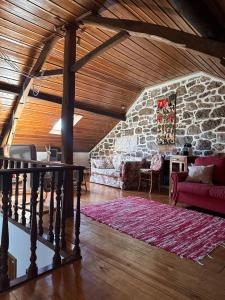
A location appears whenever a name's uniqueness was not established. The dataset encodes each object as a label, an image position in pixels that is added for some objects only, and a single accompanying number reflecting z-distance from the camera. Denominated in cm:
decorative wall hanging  575
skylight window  647
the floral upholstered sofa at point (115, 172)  554
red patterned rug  241
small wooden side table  476
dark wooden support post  331
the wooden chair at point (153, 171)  543
